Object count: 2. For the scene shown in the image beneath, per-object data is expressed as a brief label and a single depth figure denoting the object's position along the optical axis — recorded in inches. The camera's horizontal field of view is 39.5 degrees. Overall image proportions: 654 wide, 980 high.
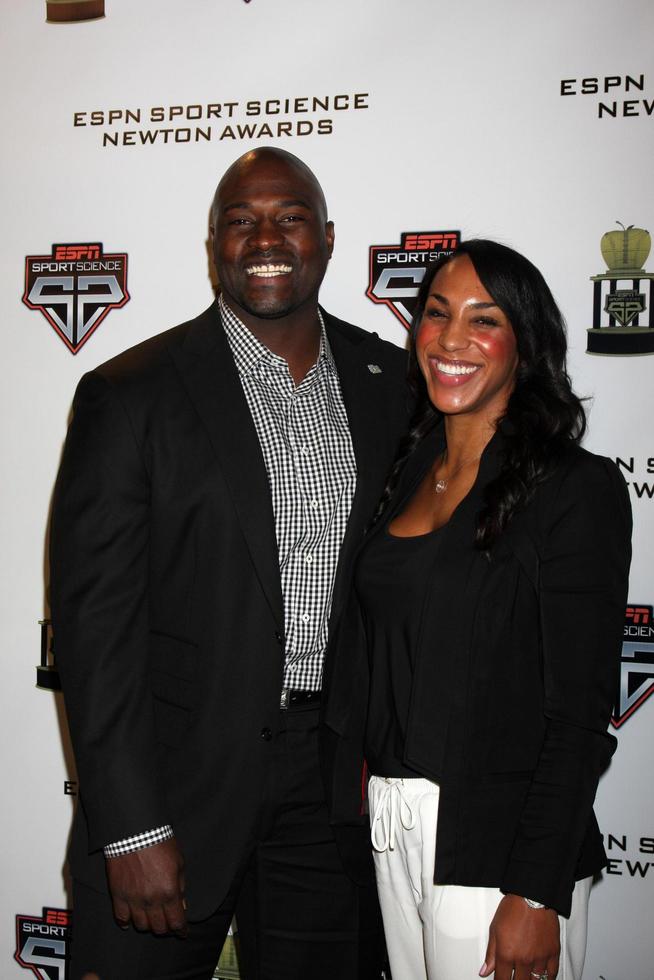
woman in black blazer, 60.2
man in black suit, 69.5
